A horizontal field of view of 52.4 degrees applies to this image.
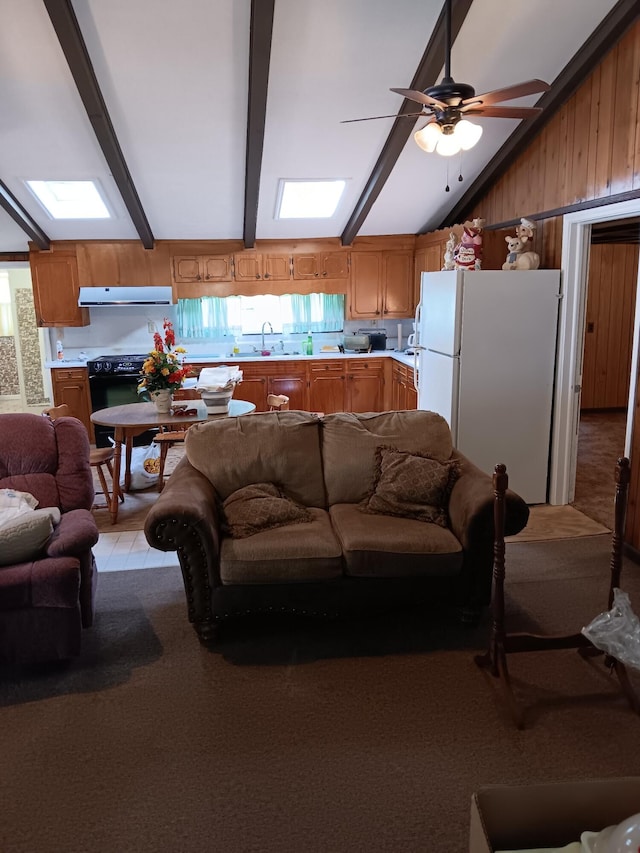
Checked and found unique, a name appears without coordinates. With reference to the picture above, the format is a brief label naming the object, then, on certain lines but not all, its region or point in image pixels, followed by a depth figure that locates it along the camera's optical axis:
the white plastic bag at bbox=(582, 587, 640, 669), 2.24
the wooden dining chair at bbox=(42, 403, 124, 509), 4.76
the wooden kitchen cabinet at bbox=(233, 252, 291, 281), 7.25
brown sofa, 2.85
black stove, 6.76
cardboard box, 1.50
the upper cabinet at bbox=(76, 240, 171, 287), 6.95
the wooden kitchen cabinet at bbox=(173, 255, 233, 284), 7.14
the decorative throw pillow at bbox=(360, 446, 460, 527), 3.17
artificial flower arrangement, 4.61
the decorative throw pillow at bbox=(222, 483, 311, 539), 3.02
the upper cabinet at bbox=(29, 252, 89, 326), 6.95
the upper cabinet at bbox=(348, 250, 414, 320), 7.41
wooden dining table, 4.49
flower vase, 4.71
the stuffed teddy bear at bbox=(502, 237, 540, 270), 4.65
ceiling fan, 3.07
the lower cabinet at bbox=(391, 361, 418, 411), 6.50
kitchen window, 7.66
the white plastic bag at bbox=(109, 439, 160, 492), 5.31
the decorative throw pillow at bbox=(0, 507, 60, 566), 2.66
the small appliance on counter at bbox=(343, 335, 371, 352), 7.47
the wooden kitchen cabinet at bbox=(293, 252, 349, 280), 7.33
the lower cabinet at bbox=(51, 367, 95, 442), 6.86
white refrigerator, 4.52
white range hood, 7.01
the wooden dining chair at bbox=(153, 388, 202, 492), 4.71
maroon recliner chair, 2.65
